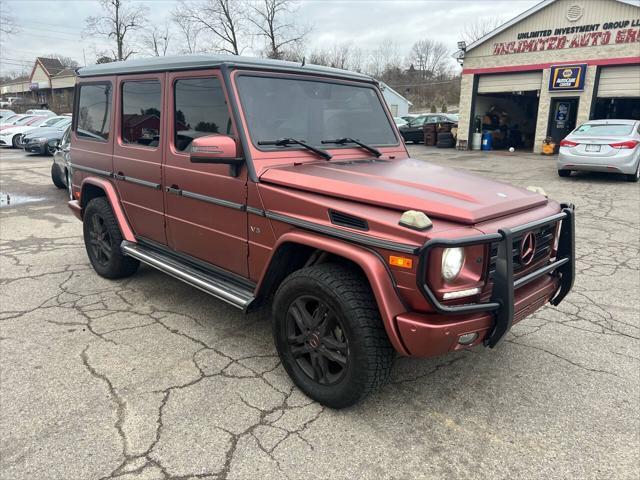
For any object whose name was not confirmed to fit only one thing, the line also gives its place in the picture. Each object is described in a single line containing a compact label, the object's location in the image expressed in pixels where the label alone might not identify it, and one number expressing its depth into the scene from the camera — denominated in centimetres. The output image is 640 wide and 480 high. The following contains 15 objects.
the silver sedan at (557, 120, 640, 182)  1134
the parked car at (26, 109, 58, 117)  2570
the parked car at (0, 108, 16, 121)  2704
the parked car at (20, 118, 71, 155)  1838
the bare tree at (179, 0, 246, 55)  4083
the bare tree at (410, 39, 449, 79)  7212
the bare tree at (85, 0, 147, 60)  4075
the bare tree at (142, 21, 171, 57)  4576
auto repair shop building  1745
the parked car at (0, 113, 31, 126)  2440
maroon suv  242
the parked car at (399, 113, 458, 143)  2522
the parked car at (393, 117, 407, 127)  2613
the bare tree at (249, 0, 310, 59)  4003
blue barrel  2156
